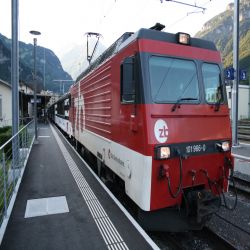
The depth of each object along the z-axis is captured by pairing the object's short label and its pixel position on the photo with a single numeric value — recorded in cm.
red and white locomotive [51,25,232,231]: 442
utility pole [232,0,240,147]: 1235
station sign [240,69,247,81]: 1245
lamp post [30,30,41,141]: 1579
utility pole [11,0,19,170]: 788
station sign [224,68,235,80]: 1205
